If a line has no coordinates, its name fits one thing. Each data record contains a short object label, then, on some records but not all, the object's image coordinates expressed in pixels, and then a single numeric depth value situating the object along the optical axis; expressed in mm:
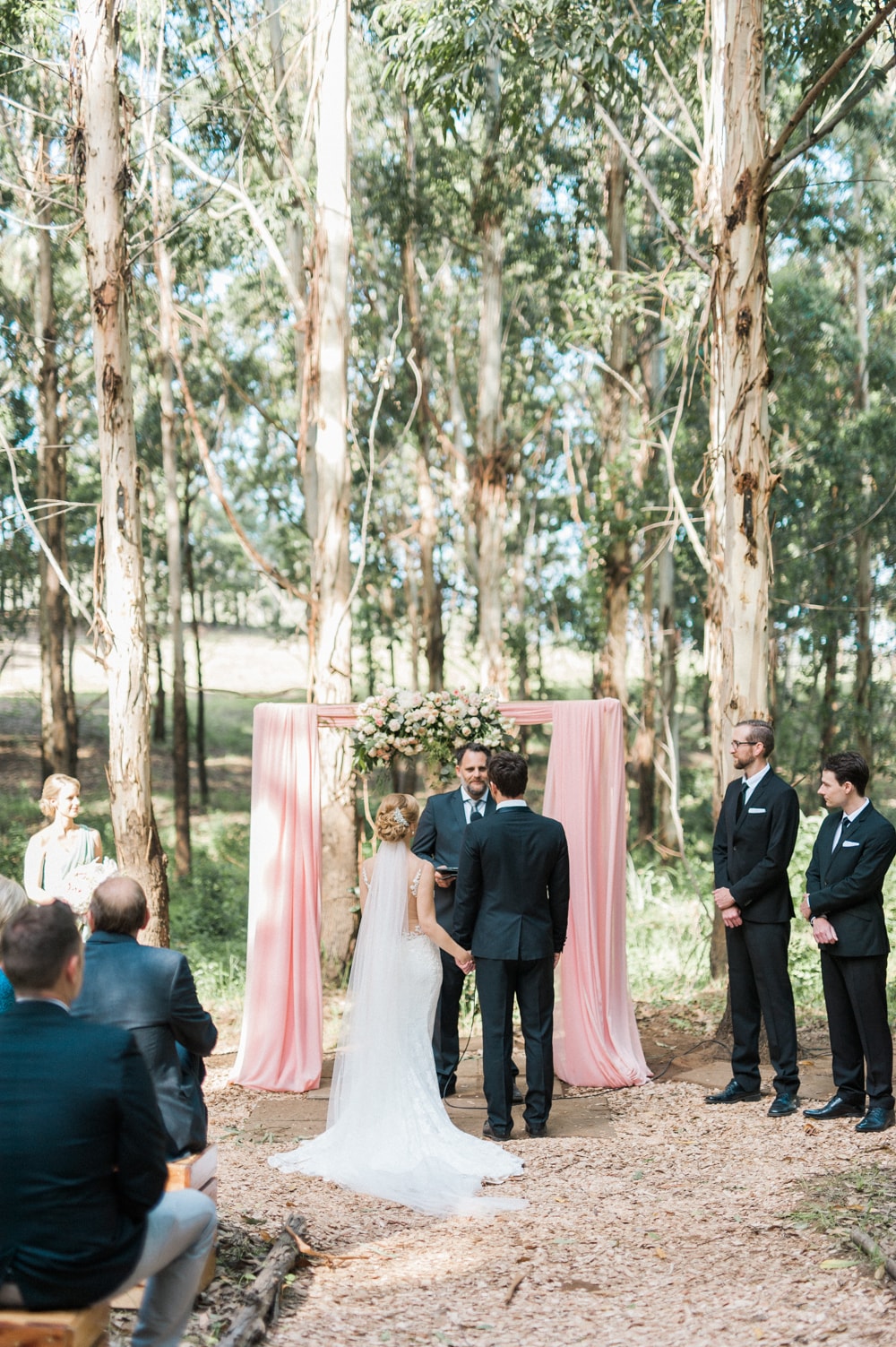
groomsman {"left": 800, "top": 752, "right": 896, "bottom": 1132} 5918
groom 6113
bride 5488
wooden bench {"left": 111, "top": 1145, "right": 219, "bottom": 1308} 3803
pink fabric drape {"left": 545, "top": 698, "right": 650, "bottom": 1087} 7461
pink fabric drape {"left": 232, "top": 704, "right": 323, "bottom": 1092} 7488
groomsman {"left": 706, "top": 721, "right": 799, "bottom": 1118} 6344
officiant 6906
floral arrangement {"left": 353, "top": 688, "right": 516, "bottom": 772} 7633
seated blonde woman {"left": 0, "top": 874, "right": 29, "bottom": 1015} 3936
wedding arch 7473
